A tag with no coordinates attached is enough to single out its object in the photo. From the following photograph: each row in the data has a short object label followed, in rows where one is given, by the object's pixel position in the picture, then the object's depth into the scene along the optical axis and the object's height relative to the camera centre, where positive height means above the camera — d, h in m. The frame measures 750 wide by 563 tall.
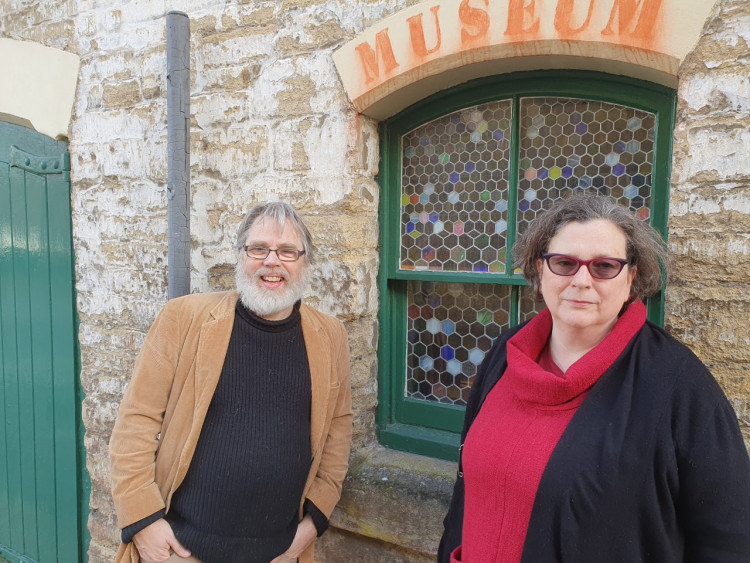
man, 1.92 -0.56
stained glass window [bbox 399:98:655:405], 2.18 +0.25
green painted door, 3.36 -0.64
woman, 1.27 -0.41
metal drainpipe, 2.60 +0.47
